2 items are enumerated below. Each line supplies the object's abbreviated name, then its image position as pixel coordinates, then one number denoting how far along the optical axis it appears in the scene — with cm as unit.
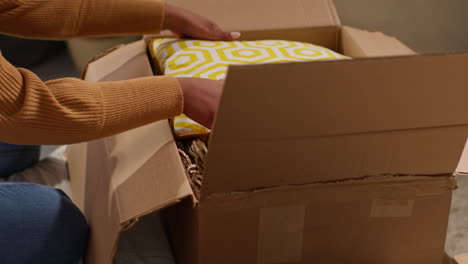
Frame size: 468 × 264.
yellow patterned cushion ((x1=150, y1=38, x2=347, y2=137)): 212
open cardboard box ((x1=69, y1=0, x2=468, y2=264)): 172
